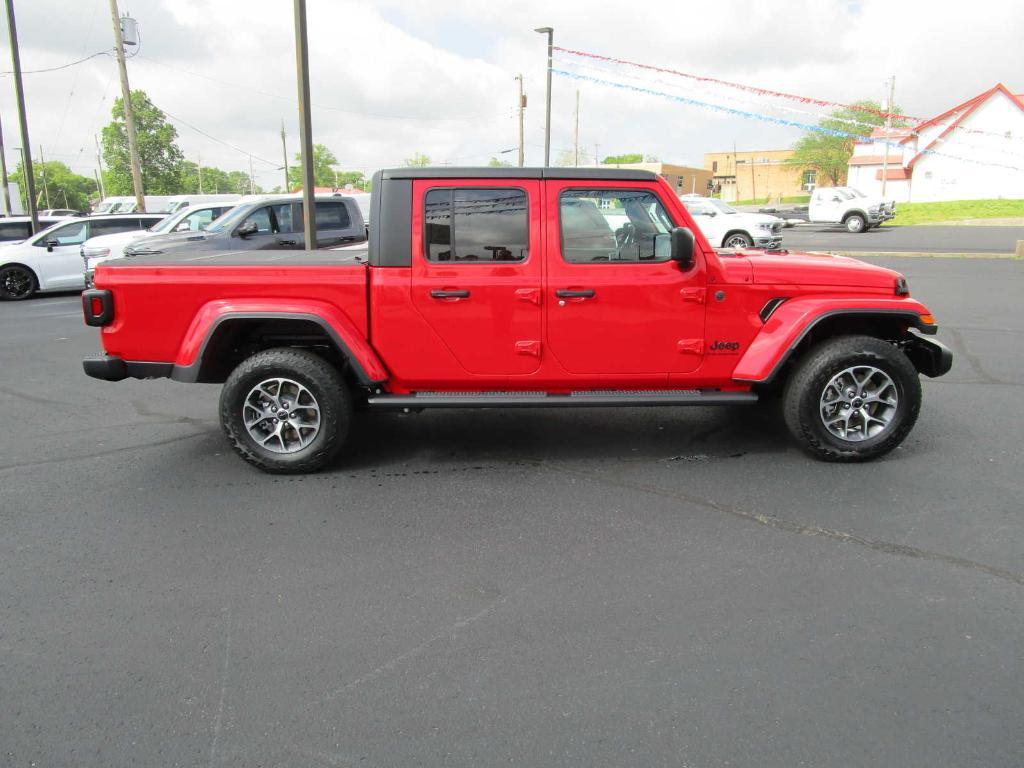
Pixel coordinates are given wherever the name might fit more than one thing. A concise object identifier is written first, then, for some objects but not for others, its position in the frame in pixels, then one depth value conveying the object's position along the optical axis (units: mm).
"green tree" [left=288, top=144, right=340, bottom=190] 124938
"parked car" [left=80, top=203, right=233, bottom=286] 15609
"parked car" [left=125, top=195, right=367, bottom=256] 12781
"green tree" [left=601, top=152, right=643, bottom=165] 135312
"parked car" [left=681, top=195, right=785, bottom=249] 21016
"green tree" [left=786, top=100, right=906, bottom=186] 84625
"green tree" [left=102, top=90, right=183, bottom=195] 62594
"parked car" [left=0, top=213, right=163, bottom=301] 15398
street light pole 21422
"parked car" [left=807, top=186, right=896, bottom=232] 31797
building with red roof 49094
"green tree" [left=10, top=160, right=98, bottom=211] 109281
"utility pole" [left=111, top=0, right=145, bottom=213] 27453
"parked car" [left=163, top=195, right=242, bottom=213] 35188
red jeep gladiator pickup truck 4875
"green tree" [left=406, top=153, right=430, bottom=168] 113762
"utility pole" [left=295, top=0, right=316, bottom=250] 9000
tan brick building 96375
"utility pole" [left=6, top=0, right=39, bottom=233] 19750
